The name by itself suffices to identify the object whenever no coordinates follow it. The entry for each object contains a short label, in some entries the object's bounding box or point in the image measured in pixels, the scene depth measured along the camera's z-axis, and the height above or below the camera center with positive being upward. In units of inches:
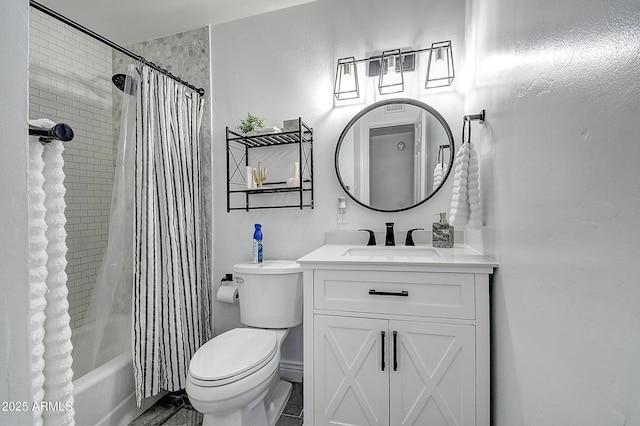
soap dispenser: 62.2 -5.0
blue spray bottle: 70.7 -7.9
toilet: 45.0 -25.4
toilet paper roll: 74.0 -21.1
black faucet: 67.8 -5.8
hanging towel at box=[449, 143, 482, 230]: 49.6 +4.0
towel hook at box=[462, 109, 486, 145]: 49.9 +17.0
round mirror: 68.2 +14.4
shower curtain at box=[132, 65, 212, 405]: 59.8 -5.6
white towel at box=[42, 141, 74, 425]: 31.1 -10.4
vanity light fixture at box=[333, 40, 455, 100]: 66.3 +34.9
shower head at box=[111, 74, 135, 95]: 64.4 +30.9
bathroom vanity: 44.4 -21.1
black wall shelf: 73.9 +13.5
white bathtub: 51.4 -33.9
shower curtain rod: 47.2 +33.9
